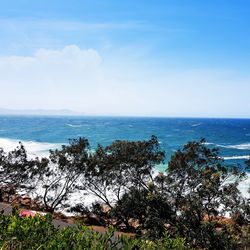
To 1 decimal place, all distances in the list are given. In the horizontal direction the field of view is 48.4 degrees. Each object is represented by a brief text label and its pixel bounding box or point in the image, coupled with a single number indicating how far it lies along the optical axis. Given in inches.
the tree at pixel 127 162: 738.6
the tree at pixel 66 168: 862.3
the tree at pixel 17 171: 859.5
